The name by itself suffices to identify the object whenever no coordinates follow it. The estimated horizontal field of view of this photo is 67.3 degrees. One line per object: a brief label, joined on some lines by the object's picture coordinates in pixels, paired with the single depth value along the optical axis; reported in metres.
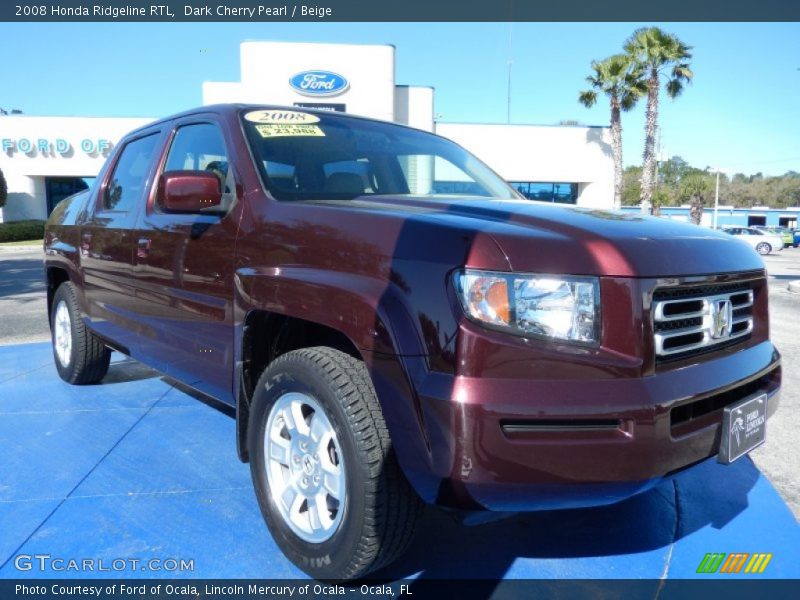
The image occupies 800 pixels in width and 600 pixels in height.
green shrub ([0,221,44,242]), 26.94
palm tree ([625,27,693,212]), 23.78
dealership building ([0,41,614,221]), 22.53
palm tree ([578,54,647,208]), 25.05
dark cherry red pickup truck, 1.73
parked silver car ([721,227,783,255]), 30.58
